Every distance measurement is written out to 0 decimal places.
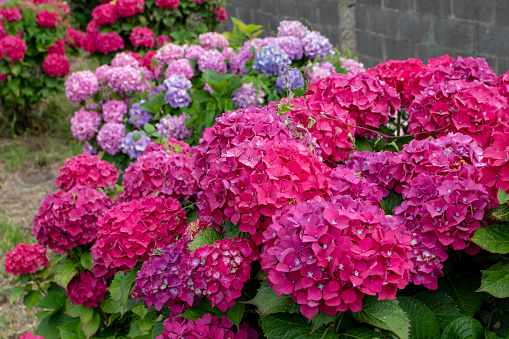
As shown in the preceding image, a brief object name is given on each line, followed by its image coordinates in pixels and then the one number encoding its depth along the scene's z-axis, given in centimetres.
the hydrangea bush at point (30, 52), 493
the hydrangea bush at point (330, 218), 100
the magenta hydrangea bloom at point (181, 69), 301
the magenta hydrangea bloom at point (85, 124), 314
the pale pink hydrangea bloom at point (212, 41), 344
